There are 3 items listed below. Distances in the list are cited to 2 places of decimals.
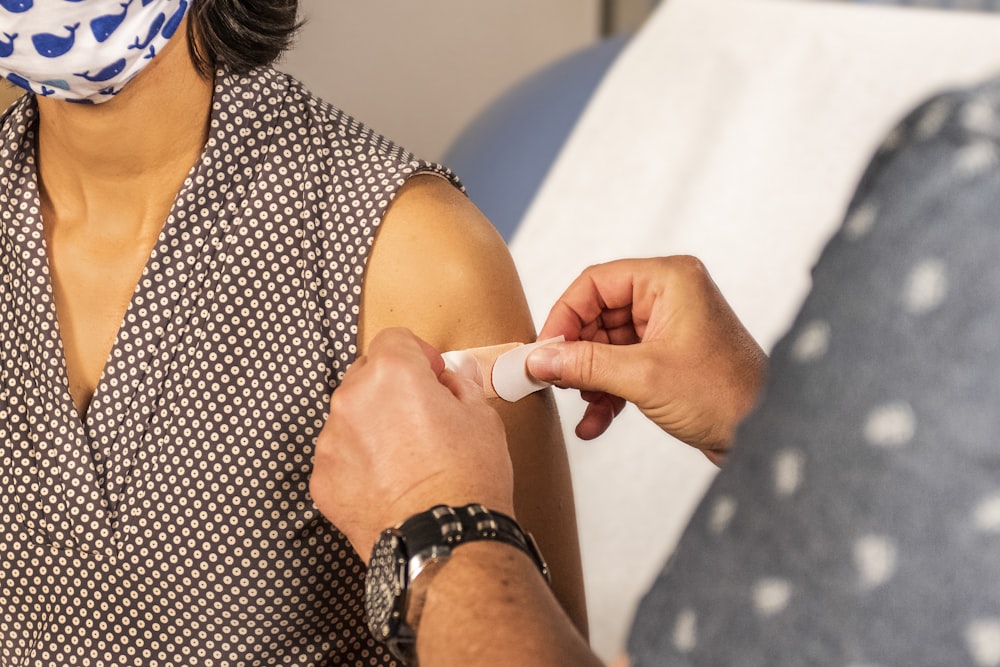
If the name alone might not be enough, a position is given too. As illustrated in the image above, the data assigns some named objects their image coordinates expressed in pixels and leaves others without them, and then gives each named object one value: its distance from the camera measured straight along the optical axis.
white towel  1.75
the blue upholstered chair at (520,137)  2.14
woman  0.91
